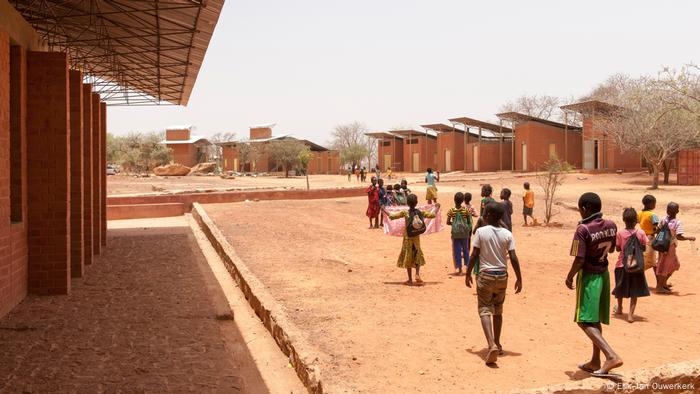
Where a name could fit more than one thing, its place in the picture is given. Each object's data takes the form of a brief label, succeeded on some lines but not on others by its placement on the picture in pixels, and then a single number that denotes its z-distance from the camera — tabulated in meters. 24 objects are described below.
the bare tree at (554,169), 20.17
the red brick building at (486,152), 52.43
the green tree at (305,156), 51.81
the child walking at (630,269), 7.10
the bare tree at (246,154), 69.25
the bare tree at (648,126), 32.81
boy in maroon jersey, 5.22
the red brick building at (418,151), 61.44
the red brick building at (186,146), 79.19
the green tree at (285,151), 64.19
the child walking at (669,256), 8.38
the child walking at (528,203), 18.27
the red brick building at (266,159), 69.31
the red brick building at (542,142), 46.72
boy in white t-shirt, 5.77
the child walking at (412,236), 9.29
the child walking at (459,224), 9.92
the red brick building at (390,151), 66.81
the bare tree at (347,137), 104.25
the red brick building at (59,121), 8.41
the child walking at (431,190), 20.82
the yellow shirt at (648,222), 8.52
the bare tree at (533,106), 85.69
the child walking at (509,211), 10.09
